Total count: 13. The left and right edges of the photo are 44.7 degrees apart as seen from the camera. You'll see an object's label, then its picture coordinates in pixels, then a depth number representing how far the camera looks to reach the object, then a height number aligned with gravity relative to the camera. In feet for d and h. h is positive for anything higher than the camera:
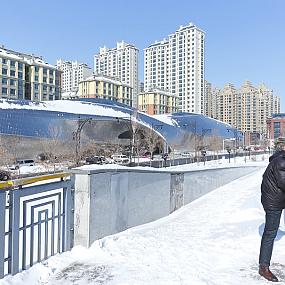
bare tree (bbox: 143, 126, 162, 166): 192.88 +4.45
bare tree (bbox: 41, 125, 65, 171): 137.94 +0.21
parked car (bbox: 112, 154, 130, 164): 135.56 -4.89
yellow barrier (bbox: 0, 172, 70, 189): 10.24 -1.10
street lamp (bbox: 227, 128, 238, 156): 281.33 +13.75
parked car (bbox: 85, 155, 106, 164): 132.46 -5.21
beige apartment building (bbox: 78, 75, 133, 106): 289.74 +50.42
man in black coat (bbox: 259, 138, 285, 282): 11.12 -1.83
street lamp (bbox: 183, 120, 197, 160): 245.24 +14.95
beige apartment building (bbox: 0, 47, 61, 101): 229.66 +49.35
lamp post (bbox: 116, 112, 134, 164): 185.16 +11.16
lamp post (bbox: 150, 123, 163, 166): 202.47 +12.18
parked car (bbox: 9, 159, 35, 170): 131.63 -6.21
